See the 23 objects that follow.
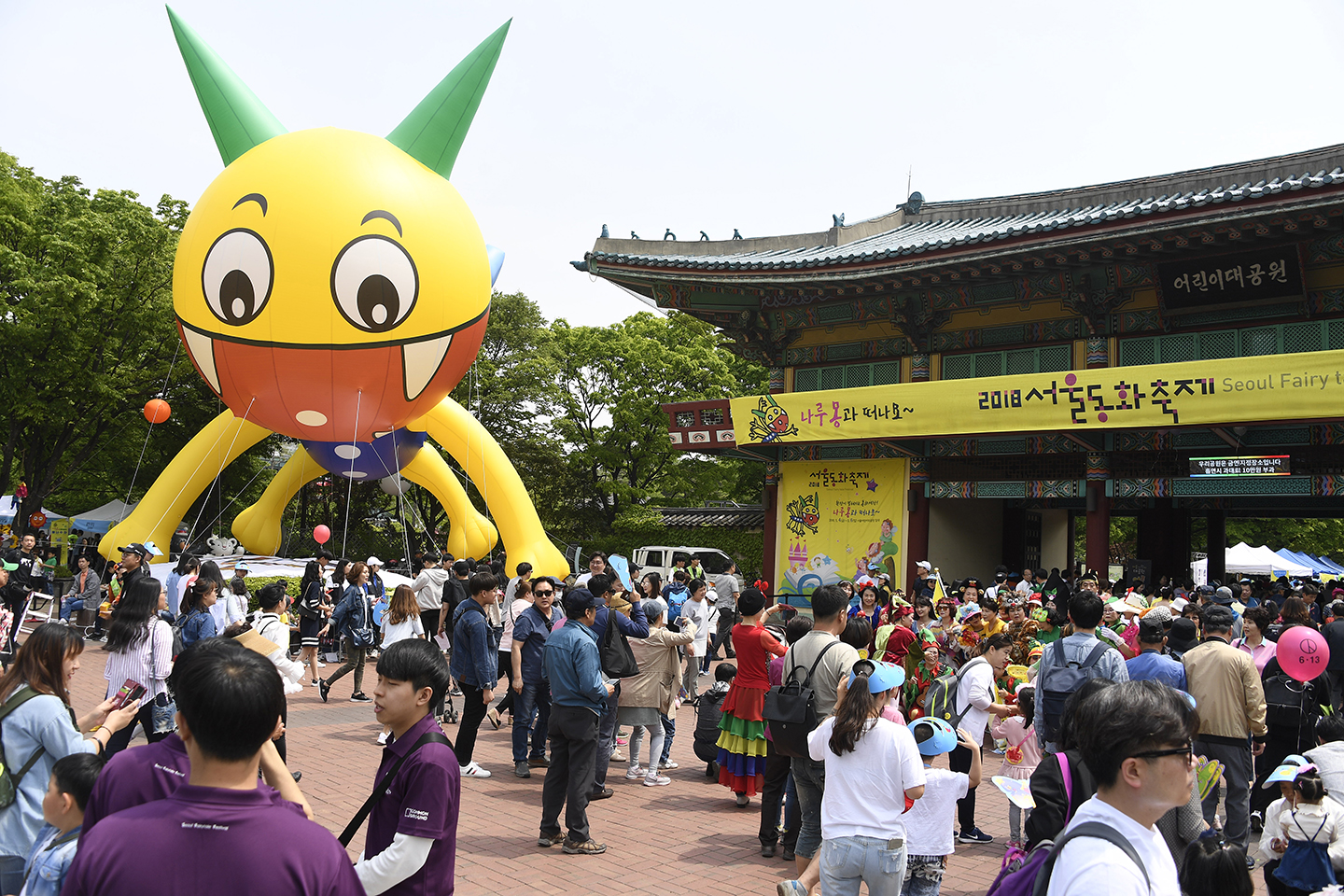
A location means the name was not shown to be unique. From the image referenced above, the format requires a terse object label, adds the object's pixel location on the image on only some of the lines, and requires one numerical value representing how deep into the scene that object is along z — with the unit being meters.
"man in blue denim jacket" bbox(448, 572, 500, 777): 8.29
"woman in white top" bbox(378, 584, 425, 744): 10.19
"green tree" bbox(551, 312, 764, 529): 30.70
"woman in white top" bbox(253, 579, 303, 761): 7.18
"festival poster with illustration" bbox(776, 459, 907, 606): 18.73
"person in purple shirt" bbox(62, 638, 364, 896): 2.08
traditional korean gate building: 14.38
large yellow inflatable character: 10.90
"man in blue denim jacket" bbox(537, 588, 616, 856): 6.51
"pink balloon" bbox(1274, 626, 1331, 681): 6.95
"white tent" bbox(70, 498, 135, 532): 27.48
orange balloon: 18.92
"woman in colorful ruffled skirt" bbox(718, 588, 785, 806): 7.05
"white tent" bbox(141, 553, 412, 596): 17.91
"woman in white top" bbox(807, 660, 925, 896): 4.21
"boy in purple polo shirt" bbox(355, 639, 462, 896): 3.07
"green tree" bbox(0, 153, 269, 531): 22.50
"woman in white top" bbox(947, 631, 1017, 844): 6.42
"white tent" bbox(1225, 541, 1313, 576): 27.88
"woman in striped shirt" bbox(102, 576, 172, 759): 6.16
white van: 24.08
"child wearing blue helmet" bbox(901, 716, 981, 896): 4.71
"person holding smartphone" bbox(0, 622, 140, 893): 3.76
